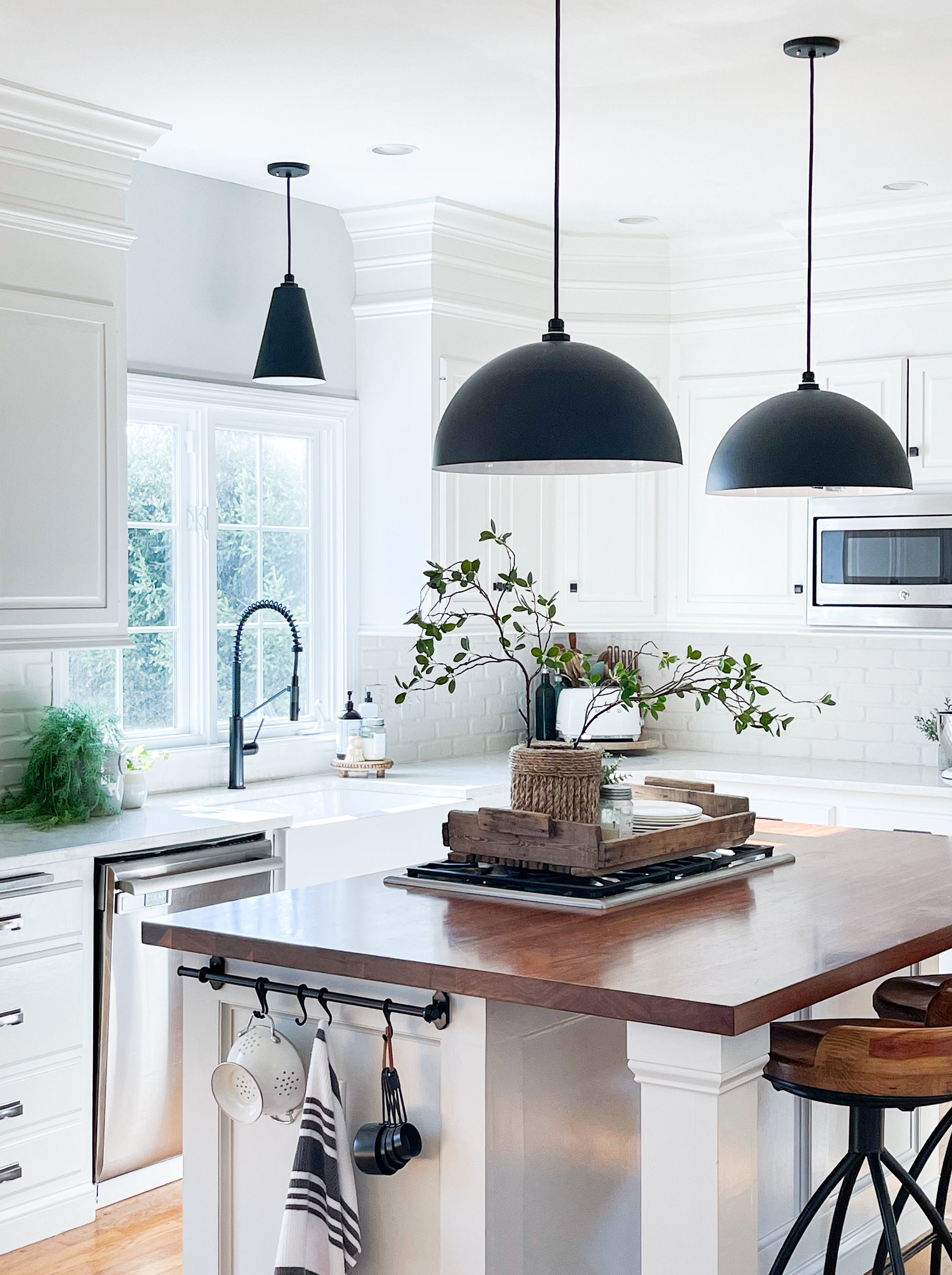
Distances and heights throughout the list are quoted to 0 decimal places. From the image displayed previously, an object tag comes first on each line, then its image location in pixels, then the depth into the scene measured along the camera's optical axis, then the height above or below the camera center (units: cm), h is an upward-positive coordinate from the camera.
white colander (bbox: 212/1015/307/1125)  245 -75
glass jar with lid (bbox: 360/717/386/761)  505 -39
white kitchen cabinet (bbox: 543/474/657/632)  546 +29
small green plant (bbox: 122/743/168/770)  423 -38
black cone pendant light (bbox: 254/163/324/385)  441 +86
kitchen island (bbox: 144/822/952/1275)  208 -68
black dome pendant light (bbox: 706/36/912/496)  301 +37
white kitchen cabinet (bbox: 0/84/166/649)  373 +68
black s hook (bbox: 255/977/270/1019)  247 -61
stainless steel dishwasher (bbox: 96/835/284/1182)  365 -96
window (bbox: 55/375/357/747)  454 +24
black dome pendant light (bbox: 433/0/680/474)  239 +35
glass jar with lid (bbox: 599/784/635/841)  295 -37
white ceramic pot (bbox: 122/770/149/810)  413 -45
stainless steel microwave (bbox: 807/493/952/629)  484 +23
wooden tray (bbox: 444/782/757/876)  284 -43
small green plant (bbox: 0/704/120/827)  393 -39
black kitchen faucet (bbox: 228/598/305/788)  459 -31
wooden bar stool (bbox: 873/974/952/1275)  285 -74
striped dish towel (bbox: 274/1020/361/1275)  231 -90
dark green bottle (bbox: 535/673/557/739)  550 -31
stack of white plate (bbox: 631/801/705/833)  315 -40
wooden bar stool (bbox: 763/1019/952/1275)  232 -72
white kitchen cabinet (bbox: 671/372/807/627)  521 +34
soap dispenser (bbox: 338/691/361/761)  510 -34
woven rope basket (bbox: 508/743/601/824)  292 -30
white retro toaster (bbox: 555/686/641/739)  543 -34
